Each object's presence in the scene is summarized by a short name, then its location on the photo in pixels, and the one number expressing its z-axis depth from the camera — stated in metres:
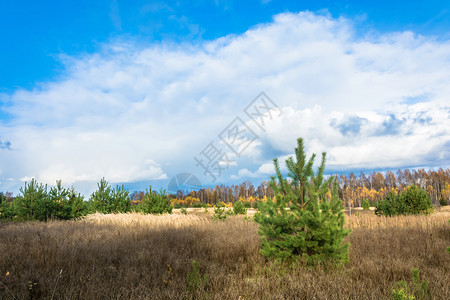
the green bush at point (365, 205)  39.34
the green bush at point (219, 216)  14.40
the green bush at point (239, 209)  21.88
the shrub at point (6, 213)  15.52
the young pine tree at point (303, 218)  4.64
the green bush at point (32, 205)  14.97
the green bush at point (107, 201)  16.91
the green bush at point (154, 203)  15.68
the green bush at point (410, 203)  13.15
